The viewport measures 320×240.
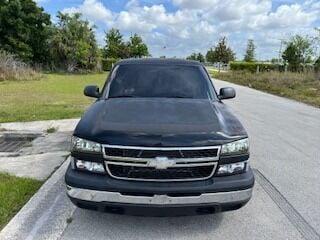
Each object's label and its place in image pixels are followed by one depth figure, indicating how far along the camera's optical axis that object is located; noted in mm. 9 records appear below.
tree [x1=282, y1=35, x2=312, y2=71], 24659
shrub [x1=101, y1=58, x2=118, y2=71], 31621
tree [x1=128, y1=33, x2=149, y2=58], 37389
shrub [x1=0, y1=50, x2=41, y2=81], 16430
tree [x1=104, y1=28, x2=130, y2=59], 36134
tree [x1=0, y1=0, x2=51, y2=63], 23328
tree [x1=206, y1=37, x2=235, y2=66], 41251
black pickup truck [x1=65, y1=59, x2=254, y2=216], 2194
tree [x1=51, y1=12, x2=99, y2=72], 25750
